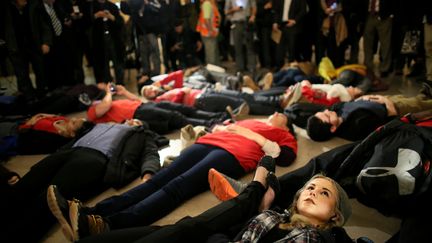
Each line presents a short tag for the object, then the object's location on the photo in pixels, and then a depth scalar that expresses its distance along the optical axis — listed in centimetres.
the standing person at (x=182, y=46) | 553
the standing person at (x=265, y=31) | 529
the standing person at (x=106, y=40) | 487
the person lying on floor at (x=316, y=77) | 390
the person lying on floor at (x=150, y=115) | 316
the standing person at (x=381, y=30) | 442
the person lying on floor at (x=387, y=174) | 169
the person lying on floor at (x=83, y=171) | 193
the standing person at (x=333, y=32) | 478
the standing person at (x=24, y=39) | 417
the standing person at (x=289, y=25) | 503
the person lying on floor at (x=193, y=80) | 416
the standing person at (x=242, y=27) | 532
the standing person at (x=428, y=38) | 397
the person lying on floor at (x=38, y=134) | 286
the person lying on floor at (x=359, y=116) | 272
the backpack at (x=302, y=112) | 316
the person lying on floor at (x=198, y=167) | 193
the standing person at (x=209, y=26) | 547
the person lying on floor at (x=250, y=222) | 147
